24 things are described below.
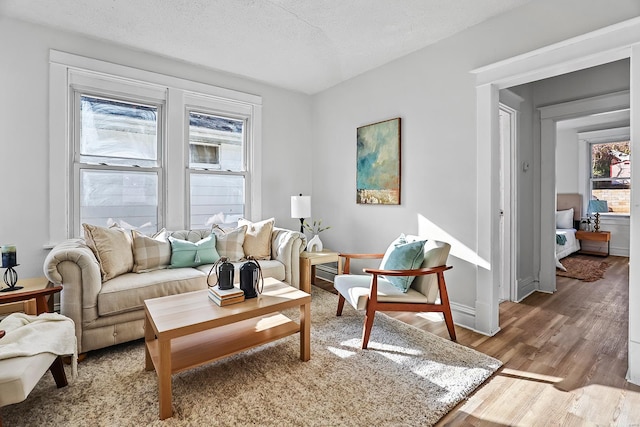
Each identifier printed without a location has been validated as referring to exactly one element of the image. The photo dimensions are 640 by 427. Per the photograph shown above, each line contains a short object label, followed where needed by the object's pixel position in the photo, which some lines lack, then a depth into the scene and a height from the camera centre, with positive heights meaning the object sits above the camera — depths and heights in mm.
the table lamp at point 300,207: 4051 +75
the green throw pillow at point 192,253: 3082 -396
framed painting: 3590 +588
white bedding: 5513 -580
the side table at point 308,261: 3637 -561
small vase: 4074 -401
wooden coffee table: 1736 -793
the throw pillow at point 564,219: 6445 -120
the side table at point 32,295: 2043 -551
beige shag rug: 1704 -1079
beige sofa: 2266 -614
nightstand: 5973 -452
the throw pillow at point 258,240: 3561 -309
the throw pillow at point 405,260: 2635 -396
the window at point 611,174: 6305 +799
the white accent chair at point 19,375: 1401 -747
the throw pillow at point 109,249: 2656 -316
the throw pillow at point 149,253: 2908 -379
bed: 5543 -200
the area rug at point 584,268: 4607 -880
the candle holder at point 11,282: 2255 -514
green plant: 4598 -214
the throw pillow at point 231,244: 3402 -336
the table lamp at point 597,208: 6304 +103
